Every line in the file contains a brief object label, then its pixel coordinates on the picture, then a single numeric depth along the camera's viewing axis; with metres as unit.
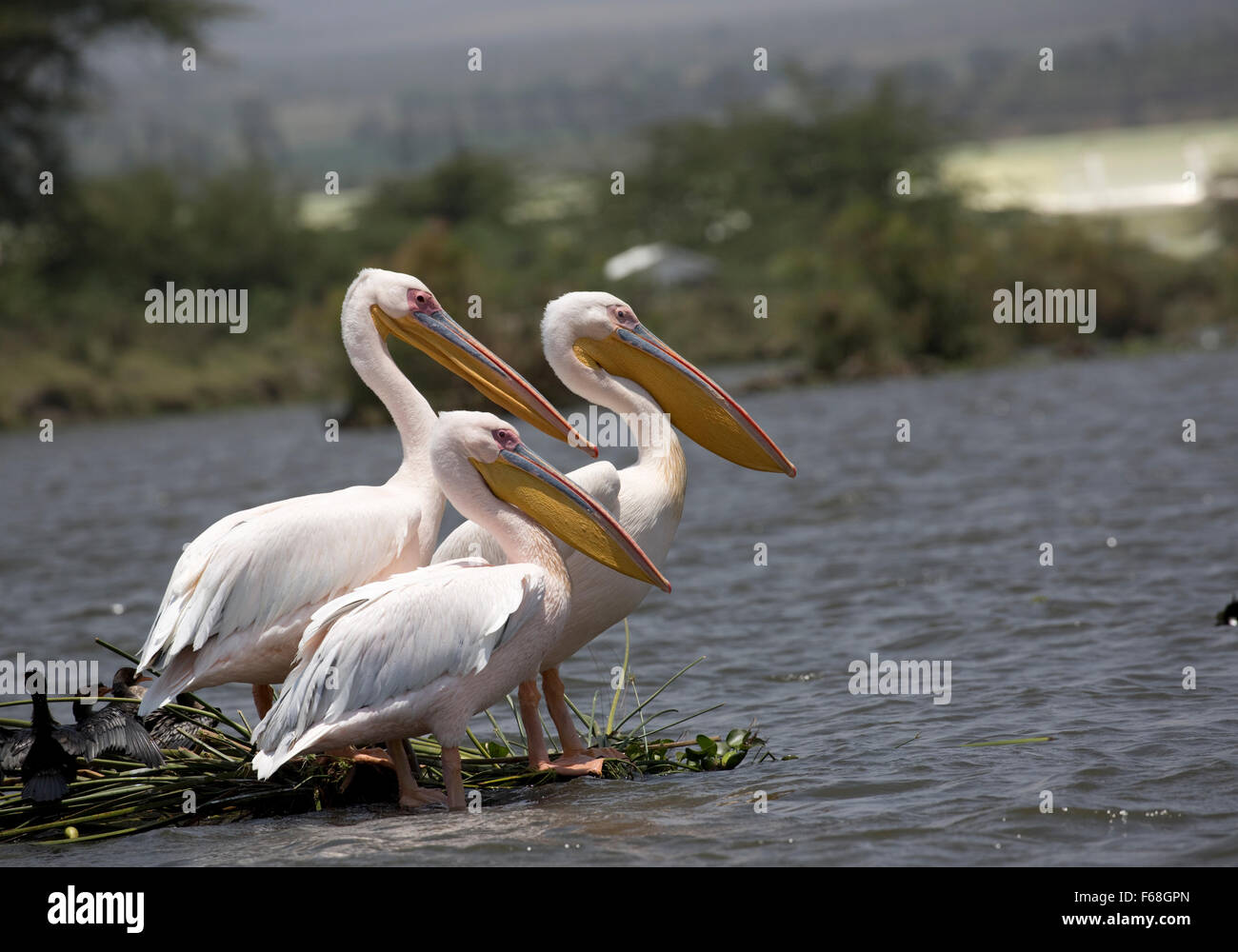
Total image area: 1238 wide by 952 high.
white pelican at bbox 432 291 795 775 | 5.72
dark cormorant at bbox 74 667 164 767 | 5.25
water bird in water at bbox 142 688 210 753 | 5.68
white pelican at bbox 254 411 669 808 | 4.88
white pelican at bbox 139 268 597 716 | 5.26
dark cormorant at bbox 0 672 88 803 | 5.02
